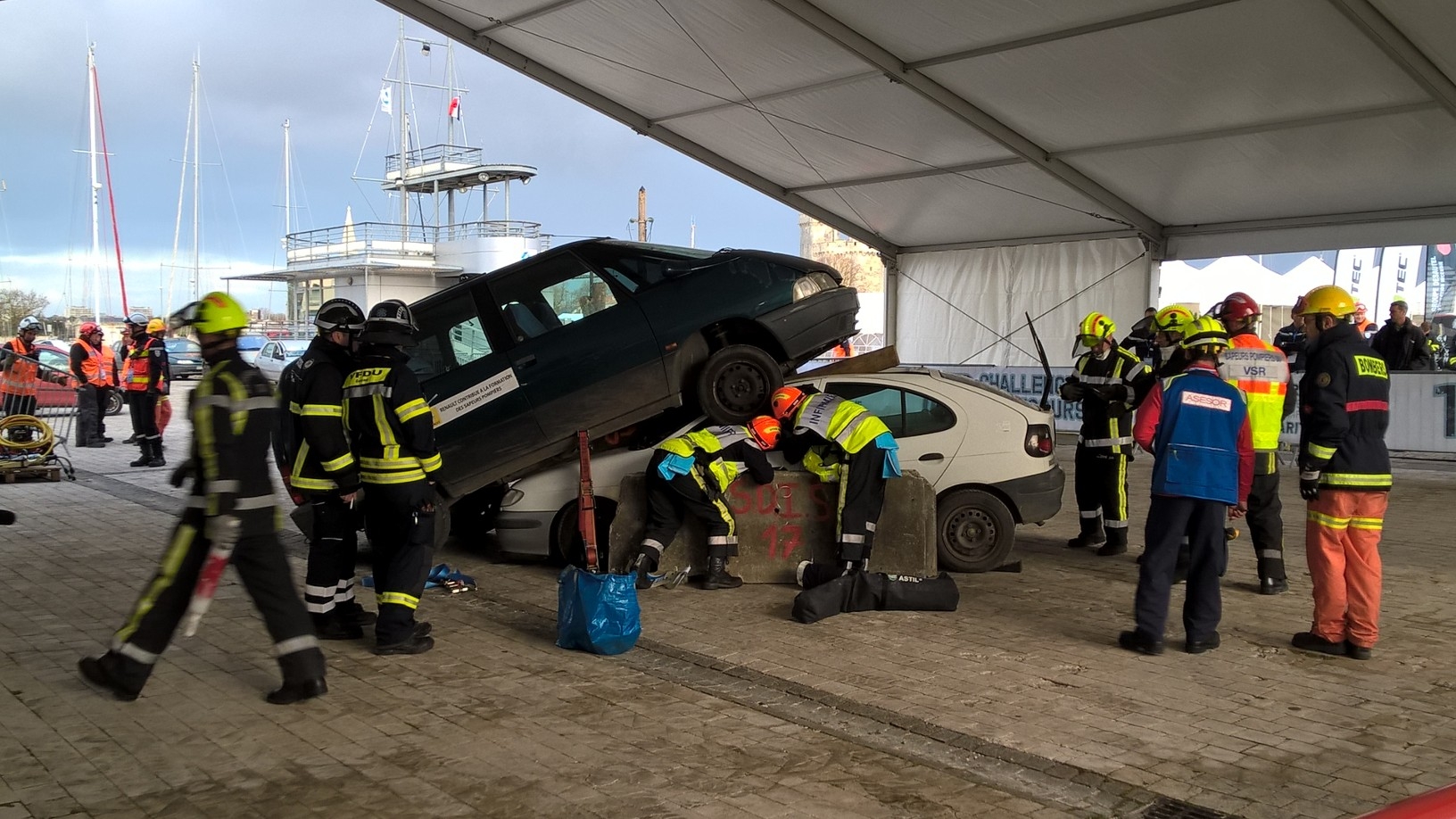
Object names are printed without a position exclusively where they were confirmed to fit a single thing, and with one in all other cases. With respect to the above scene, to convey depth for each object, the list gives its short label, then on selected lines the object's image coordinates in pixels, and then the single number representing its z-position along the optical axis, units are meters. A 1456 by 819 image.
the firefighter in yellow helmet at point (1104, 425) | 8.66
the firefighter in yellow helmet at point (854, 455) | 7.09
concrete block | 7.48
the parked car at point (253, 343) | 32.08
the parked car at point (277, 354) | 29.92
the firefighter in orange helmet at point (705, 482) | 7.26
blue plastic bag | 5.77
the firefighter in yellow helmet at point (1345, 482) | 5.77
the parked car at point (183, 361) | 32.03
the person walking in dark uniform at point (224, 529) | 4.72
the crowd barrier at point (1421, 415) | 14.05
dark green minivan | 7.89
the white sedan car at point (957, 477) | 7.91
